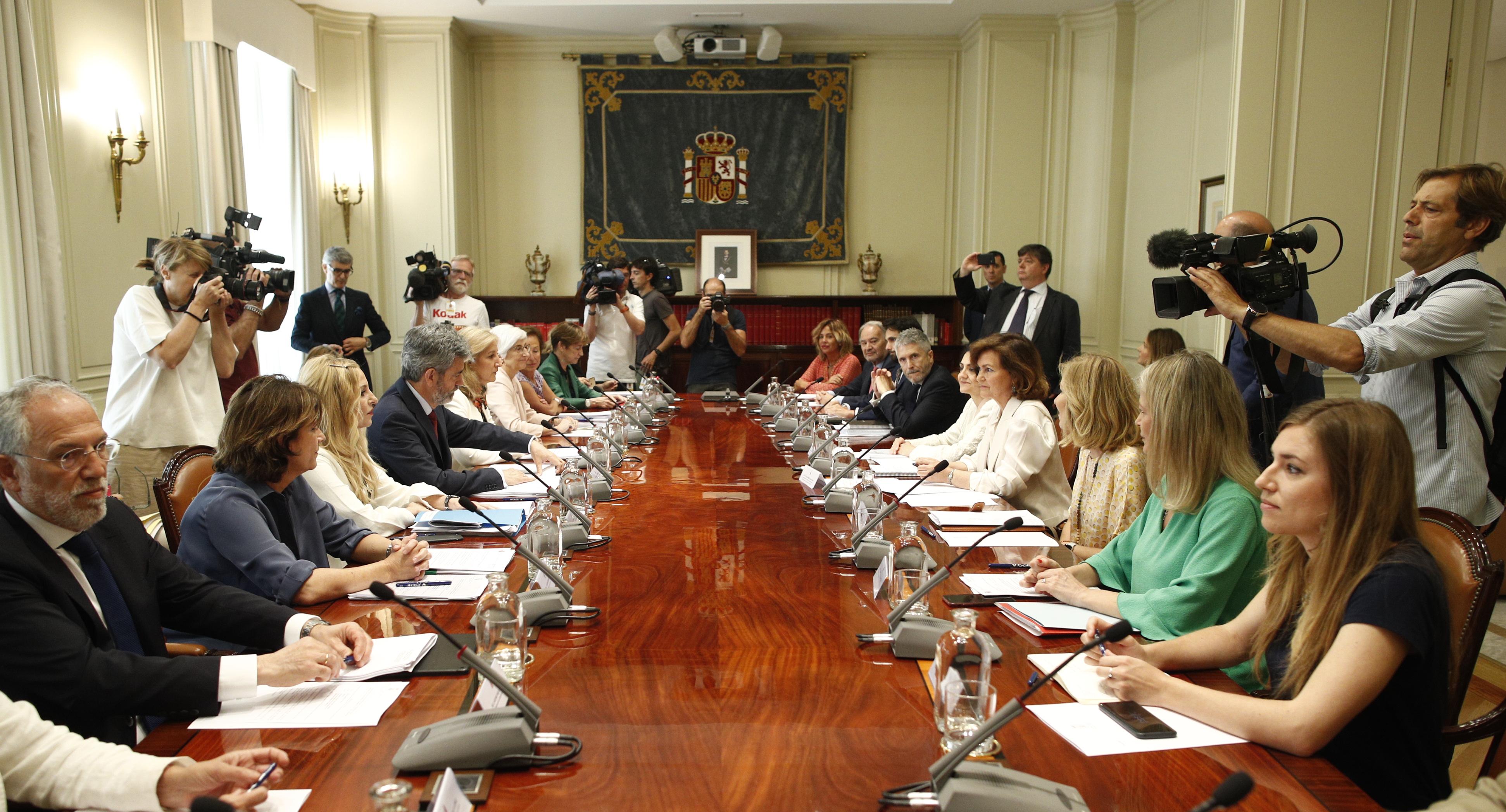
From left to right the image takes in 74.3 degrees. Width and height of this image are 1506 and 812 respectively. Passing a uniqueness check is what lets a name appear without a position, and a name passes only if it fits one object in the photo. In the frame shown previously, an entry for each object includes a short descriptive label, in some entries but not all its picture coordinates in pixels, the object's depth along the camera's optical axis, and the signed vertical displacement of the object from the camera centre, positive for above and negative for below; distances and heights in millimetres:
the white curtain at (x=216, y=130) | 5457 +684
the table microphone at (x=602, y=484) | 3012 -697
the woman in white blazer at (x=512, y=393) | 4855 -682
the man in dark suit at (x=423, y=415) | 3422 -562
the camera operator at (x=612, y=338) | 6648 -550
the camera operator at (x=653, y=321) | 6672 -439
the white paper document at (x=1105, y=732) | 1366 -664
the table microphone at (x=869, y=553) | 2252 -666
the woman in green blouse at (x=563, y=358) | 5918 -614
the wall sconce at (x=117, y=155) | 4695 +453
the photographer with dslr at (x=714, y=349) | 6621 -622
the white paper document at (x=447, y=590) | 2035 -693
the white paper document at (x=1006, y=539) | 2535 -720
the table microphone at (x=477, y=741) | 1282 -629
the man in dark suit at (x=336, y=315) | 6023 -377
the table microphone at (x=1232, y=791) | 869 -463
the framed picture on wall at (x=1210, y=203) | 5699 +321
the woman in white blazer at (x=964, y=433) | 3932 -720
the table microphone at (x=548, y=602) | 1842 -645
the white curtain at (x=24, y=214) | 3957 +152
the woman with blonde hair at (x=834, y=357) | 6461 -664
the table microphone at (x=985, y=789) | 1143 -613
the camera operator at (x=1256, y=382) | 3260 -389
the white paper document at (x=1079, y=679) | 1536 -670
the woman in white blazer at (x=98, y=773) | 1208 -640
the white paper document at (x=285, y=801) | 1194 -658
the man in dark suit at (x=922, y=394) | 4766 -662
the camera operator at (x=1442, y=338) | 2562 -203
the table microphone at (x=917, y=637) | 1700 -644
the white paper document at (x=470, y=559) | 2264 -709
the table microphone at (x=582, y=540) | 2457 -701
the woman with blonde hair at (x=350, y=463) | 2715 -593
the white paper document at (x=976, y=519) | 2725 -722
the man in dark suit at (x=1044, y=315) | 6230 -362
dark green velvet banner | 7945 +794
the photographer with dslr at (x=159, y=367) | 3734 -436
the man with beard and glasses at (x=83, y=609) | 1456 -561
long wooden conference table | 1250 -672
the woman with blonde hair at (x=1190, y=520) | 1857 -509
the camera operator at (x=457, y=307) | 6328 -336
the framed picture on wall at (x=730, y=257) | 8070 -9
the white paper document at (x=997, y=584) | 2084 -696
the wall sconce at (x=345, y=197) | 7258 +407
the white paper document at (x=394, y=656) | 1615 -675
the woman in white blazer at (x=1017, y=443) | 3309 -624
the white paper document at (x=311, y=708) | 1438 -674
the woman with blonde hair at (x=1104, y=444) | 2670 -511
